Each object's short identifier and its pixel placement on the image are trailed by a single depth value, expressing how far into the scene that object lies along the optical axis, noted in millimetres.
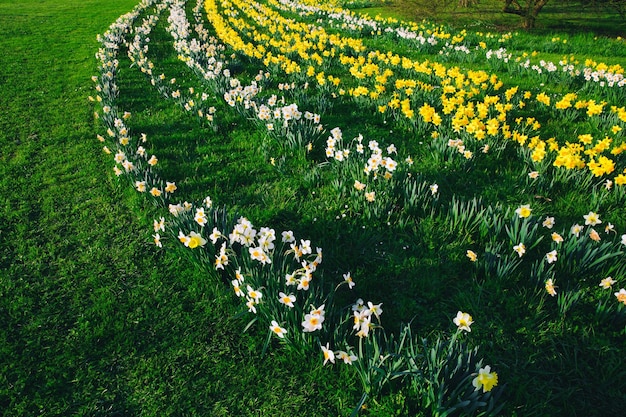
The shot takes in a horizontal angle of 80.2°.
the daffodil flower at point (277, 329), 2502
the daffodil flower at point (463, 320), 2348
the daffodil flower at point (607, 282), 2645
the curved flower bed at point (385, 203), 2350
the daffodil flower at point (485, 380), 1954
